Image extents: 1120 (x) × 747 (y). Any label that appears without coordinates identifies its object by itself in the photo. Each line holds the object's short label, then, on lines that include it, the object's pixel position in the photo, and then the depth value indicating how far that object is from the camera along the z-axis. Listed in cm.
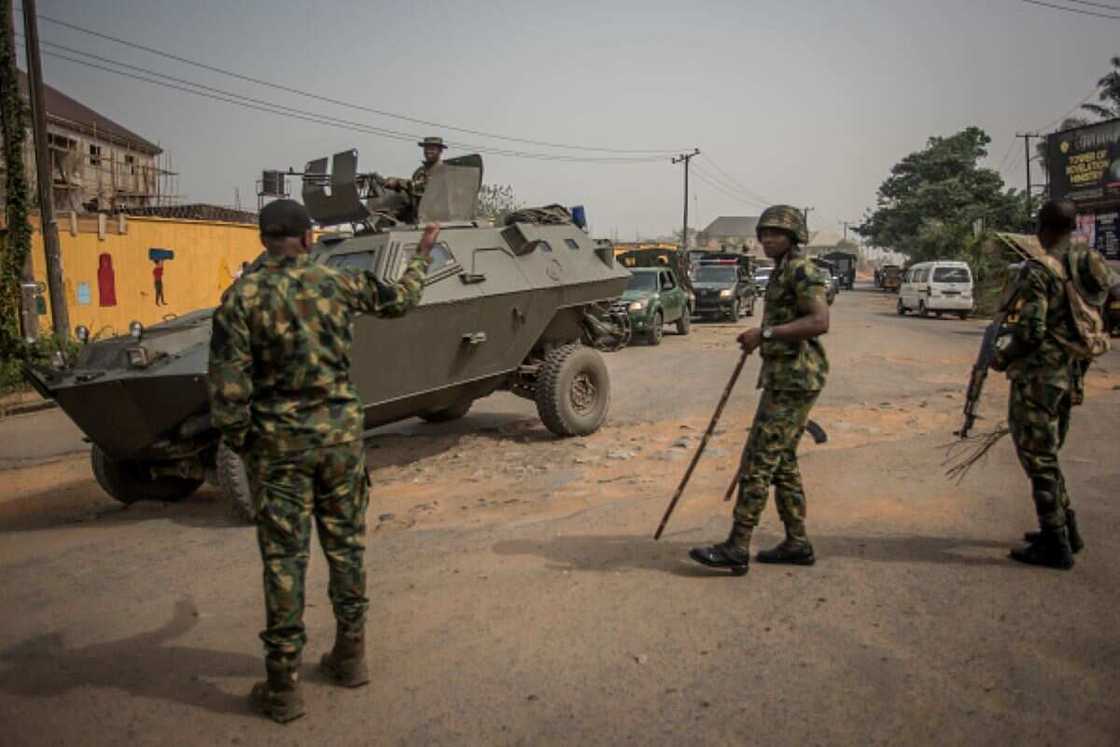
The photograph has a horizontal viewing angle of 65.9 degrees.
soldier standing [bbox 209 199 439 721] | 287
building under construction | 2778
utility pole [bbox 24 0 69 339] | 1244
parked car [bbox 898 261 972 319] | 2369
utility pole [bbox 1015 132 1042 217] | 3936
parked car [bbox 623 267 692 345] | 1677
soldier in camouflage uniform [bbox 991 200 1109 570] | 392
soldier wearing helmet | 386
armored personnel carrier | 529
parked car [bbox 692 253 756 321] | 2212
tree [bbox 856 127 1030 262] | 4084
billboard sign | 2627
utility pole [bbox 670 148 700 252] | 4703
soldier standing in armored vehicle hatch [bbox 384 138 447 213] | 802
